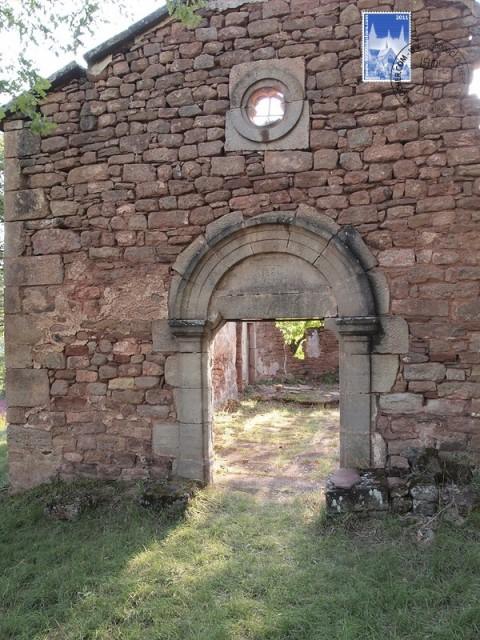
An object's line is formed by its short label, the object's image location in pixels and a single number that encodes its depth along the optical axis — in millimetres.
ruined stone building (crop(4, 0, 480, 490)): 4527
